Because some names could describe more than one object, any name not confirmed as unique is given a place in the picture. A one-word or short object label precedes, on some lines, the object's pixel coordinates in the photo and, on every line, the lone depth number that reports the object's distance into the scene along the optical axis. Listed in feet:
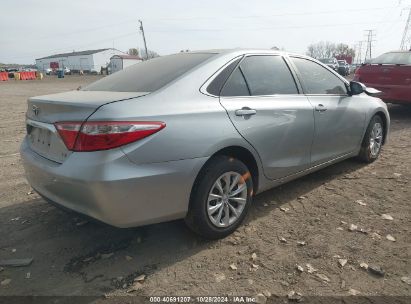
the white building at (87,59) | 328.70
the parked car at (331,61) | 121.74
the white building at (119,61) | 234.64
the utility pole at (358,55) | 319.18
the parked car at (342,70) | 52.34
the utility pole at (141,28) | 214.98
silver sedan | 8.29
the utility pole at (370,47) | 272.92
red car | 26.27
